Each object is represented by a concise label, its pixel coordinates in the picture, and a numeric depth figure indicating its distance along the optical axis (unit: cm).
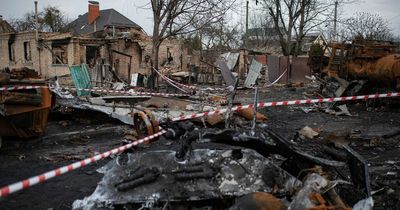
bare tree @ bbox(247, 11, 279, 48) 5095
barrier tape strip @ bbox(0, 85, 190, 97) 750
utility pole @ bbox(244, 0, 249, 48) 3885
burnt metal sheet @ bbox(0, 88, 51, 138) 728
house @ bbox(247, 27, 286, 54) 4939
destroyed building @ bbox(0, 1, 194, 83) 2722
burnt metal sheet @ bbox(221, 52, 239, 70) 3234
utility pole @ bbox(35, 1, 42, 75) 2780
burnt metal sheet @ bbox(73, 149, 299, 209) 396
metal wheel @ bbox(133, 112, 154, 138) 557
